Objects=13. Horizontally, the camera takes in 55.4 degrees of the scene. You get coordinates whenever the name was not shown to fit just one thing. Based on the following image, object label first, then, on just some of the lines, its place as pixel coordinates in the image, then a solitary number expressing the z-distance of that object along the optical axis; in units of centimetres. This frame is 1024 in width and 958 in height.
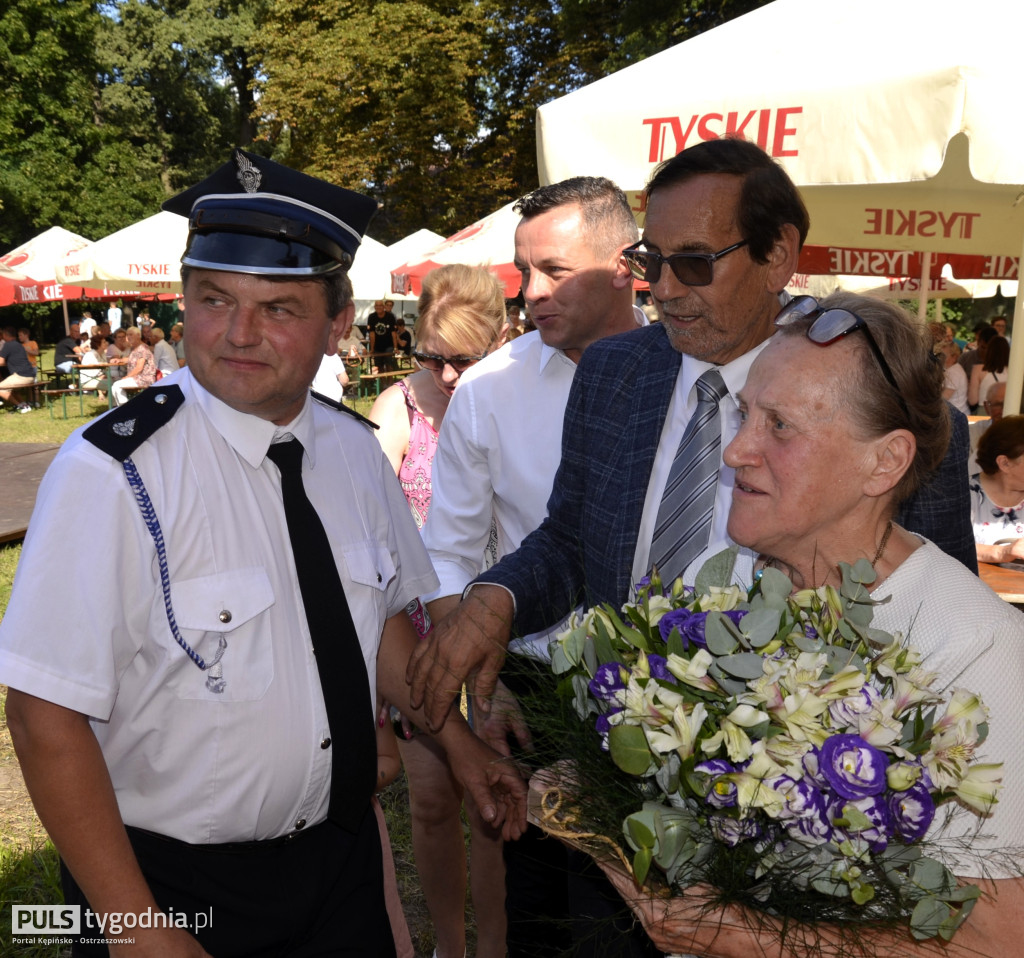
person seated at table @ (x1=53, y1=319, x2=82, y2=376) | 2284
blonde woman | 365
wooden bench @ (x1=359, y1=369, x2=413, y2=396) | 2302
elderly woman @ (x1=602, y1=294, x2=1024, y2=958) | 176
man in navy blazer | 246
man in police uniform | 175
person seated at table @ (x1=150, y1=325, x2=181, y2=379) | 2055
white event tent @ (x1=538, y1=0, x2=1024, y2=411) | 312
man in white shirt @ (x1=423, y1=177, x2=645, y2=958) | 332
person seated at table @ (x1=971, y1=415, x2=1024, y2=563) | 556
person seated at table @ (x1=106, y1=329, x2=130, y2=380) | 2175
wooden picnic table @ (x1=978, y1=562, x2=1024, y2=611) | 479
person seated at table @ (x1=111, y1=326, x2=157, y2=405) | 1916
